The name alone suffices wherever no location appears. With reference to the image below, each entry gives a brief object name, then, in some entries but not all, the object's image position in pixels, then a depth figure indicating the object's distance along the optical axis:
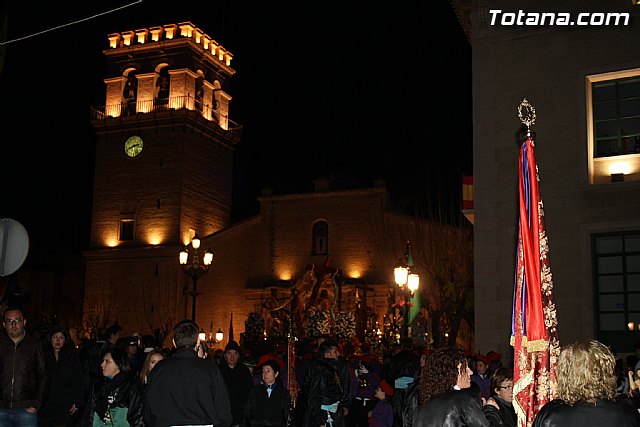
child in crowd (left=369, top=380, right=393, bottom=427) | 12.98
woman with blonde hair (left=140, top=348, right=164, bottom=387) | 9.18
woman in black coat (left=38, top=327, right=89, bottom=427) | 11.93
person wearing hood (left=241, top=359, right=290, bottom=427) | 11.13
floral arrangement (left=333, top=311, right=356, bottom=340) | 25.69
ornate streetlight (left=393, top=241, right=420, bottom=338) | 23.02
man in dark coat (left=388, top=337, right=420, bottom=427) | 12.72
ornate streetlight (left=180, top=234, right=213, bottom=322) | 25.73
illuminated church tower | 52.59
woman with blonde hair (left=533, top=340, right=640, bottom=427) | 4.83
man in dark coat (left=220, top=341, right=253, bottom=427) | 12.98
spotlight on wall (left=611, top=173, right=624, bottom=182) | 16.73
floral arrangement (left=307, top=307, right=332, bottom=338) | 26.81
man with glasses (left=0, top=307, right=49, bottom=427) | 9.54
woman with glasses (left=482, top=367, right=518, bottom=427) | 8.22
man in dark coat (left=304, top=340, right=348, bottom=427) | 12.73
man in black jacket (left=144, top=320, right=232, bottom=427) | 7.23
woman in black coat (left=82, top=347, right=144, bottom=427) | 9.12
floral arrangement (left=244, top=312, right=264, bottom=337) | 33.84
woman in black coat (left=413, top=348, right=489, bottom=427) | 5.75
